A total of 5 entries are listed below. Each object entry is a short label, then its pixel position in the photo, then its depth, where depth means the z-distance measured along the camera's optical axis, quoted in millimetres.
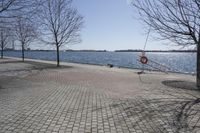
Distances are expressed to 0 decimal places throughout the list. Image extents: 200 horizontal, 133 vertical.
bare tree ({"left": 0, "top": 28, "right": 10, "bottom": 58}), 24214
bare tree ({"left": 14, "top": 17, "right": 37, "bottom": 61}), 19979
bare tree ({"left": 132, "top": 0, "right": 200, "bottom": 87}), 6310
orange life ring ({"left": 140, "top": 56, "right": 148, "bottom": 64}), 10719
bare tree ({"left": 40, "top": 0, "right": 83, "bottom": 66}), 14331
